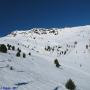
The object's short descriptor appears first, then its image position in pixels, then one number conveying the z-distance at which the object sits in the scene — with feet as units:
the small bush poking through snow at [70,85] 28.97
